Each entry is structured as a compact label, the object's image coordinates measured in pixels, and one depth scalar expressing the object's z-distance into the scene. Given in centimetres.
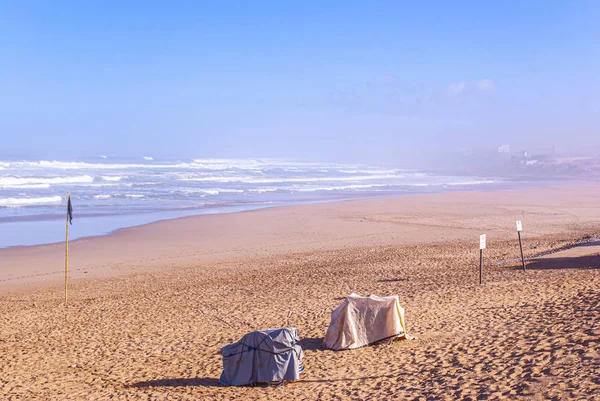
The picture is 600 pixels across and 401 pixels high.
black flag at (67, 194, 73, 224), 1593
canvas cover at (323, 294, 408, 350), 1105
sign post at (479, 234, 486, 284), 1530
